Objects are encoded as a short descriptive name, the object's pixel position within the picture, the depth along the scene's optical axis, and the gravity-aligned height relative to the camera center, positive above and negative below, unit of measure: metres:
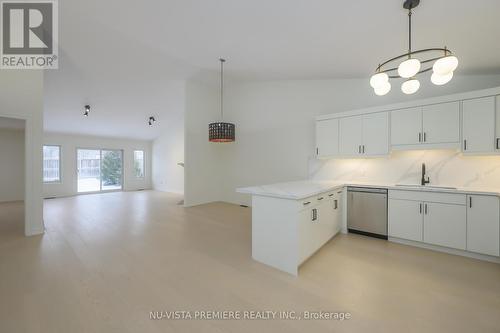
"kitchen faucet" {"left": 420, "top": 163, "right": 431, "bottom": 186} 3.36 -0.26
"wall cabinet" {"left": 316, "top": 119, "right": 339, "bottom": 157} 3.95 +0.54
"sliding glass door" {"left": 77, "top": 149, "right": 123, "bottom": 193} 8.33 -0.24
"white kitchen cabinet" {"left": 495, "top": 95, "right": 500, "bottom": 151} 2.63 +0.55
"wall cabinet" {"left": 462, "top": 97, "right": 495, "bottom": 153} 2.68 +0.54
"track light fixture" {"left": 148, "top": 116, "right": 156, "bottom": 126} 7.44 +1.64
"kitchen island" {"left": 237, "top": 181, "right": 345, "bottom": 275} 2.26 -0.71
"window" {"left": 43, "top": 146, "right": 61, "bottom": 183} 7.55 +0.01
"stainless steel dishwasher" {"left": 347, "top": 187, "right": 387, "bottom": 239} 3.29 -0.78
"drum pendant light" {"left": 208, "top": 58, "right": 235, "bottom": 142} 4.45 +0.72
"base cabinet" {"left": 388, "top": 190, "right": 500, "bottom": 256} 2.55 -0.75
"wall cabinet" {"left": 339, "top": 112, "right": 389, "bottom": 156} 3.45 +0.53
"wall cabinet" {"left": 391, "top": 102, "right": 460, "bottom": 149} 2.92 +0.58
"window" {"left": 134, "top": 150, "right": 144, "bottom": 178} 9.70 +0.06
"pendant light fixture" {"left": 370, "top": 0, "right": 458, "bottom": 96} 1.70 +0.84
